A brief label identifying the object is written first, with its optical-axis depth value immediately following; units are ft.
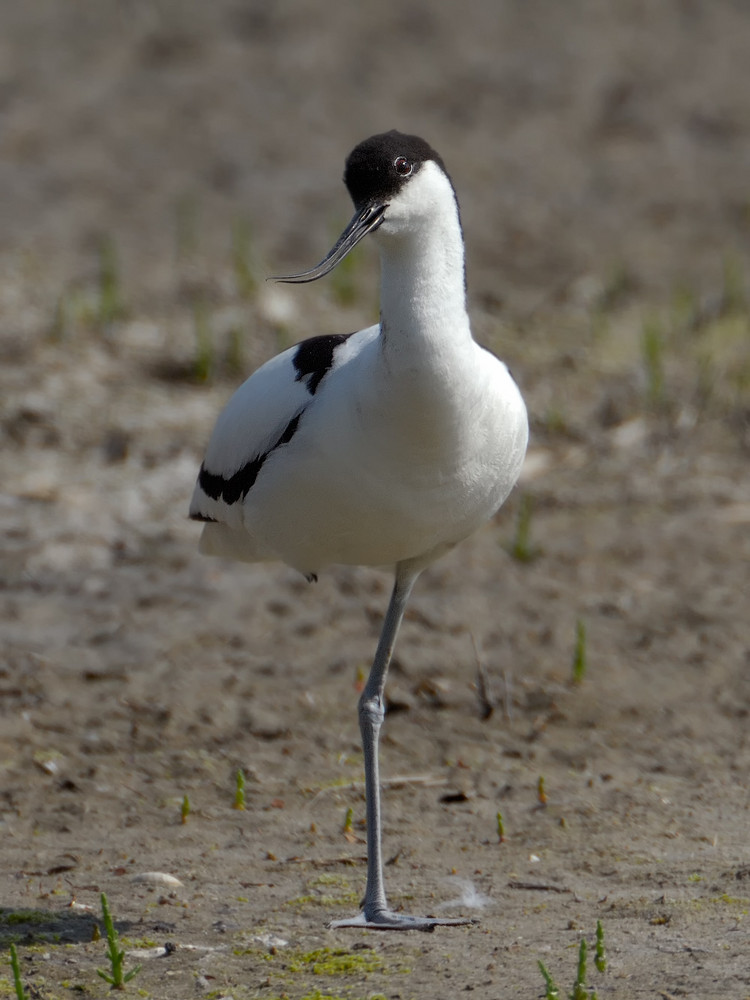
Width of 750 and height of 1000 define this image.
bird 20.81
